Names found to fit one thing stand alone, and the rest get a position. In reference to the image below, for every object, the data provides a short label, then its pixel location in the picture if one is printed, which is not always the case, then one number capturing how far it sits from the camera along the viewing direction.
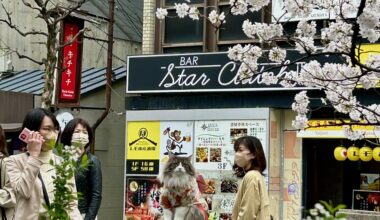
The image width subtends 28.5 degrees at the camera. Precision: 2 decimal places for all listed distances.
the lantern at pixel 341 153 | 13.72
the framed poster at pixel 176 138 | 15.32
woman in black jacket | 7.22
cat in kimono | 8.13
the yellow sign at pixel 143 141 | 15.81
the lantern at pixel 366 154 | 13.34
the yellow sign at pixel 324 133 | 13.62
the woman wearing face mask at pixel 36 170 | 5.36
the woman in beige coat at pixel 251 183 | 6.55
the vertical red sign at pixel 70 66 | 15.93
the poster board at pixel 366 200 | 14.80
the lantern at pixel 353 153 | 13.55
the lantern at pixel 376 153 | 13.24
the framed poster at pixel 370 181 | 15.19
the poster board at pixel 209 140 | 14.72
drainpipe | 16.39
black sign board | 14.59
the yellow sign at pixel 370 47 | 13.30
